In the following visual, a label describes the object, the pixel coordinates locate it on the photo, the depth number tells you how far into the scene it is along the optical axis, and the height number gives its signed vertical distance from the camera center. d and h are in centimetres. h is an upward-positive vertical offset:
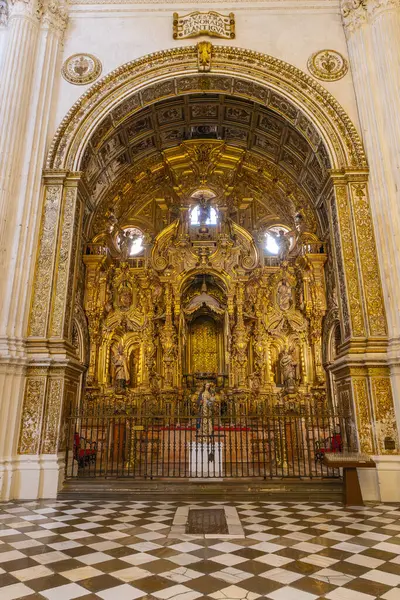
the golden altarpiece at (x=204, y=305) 1440 +464
